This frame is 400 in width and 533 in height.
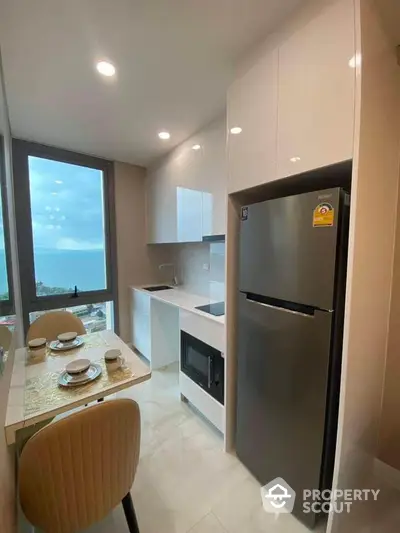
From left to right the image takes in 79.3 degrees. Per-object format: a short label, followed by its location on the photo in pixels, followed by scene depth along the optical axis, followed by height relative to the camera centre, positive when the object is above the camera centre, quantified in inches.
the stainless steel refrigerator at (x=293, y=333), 41.0 -16.5
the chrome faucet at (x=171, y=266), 137.9 -11.0
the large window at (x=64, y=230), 99.6 +7.3
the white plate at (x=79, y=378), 45.2 -25.4
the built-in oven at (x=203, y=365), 68.9 -36.5
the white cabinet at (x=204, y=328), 66.8 -24.8
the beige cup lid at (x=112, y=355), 50.8 -23.0
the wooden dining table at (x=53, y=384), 38.1 -26.1
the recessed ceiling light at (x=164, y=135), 90.2 +42.9
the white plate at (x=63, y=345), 60.5 -25.3
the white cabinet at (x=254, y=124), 48.2 +26.3
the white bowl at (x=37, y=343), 56.3 -22.8
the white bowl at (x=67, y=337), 63.2 -23.8
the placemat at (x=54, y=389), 40.2 -26.2
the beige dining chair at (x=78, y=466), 29.6 -29.1
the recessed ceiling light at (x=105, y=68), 56.1 +42.5
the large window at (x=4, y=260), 46.5 -2.9
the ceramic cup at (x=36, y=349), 55.9 -23.9
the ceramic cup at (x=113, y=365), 50.3 -24.7
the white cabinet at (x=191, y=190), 79.1 +22.8
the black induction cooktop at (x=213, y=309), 76.8 -20.8
